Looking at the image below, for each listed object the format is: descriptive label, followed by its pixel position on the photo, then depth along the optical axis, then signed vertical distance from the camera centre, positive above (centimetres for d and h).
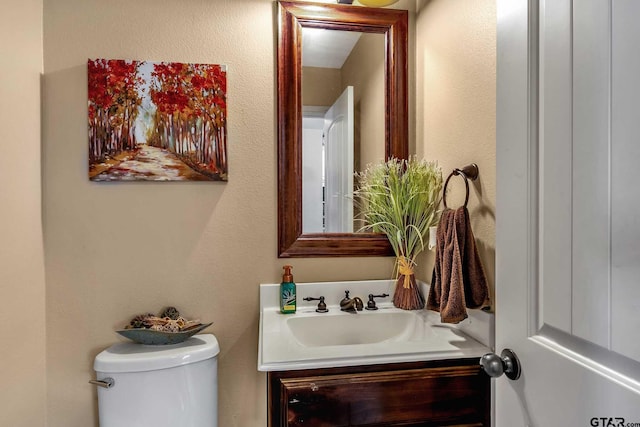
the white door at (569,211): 52 -1
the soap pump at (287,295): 152 -35
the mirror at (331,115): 161 +40
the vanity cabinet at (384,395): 103 -52
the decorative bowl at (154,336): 141 -47
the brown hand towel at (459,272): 112 -20
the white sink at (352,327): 144 -46
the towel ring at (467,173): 121 +11
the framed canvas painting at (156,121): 152 +36
